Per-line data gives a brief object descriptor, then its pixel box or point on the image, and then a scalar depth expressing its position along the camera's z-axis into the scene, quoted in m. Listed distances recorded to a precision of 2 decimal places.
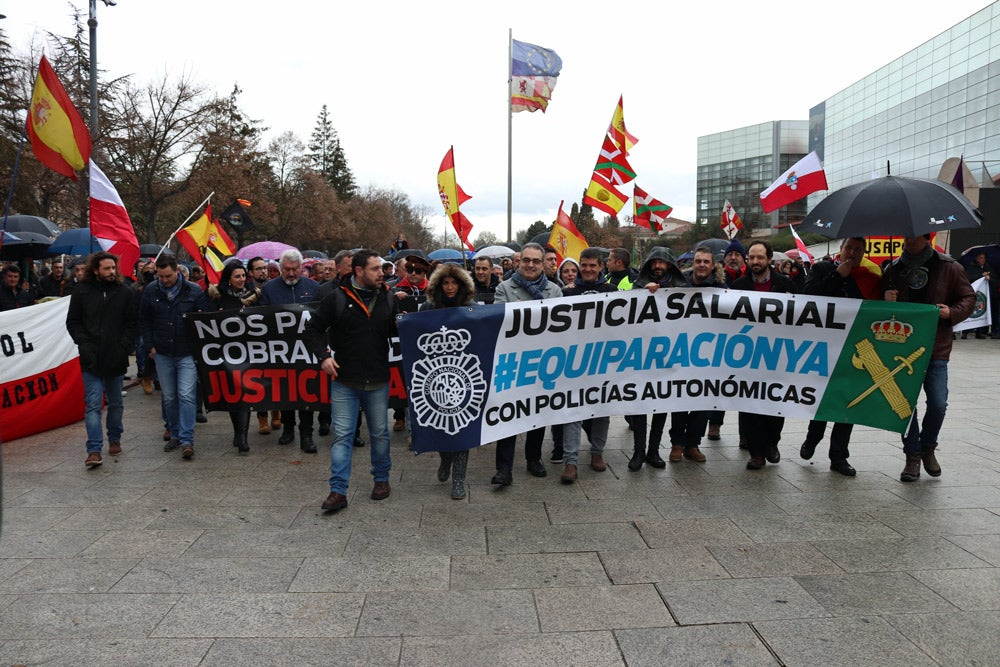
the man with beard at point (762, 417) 6.25
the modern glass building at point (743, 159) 88.00
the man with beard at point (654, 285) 6.07
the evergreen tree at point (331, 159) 82.94
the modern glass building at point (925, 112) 42.91
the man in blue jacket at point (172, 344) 7.02
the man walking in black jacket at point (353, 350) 5.32
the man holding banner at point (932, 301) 5.69
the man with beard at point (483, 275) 7.13
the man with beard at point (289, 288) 7.41
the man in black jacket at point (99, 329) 6.55
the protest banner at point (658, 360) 5.62
